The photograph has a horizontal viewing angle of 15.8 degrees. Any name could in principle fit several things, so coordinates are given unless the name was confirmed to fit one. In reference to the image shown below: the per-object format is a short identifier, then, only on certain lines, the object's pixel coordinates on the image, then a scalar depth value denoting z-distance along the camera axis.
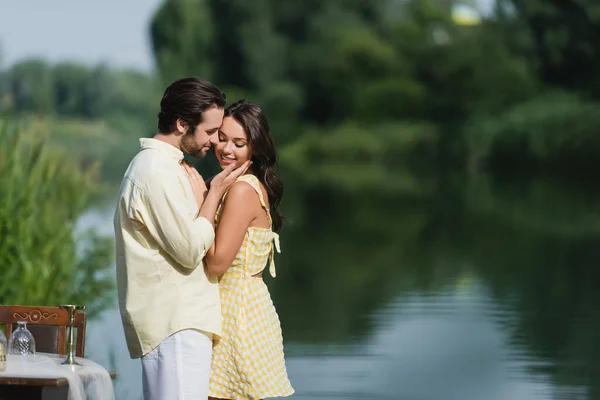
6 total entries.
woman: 6.11
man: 5.57
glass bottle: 5.91
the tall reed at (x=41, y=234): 12.30
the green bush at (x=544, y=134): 63.93
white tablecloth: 5.40
